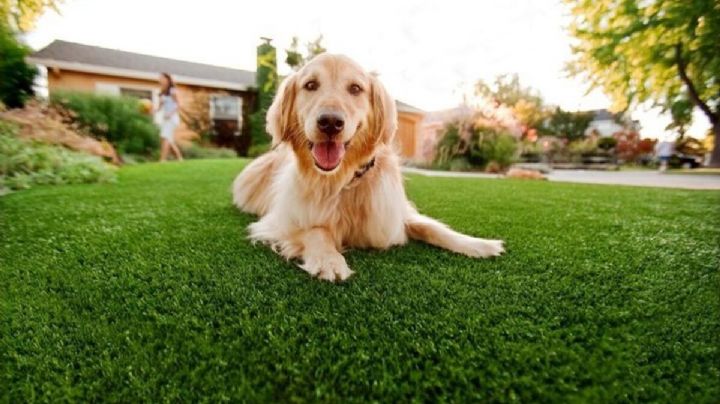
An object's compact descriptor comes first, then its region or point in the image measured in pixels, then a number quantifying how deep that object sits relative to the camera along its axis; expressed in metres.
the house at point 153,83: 11.33
